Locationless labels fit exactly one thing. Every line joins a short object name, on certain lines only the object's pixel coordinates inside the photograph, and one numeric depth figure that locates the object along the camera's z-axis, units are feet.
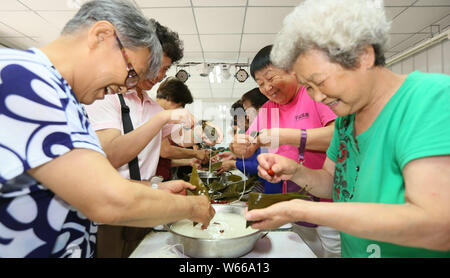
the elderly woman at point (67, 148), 2.18
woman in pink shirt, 5.54
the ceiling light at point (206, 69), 20.54
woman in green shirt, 2.45
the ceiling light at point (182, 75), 20.84
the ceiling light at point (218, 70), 21.01
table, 3.69
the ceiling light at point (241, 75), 20.72
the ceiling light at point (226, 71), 20.85
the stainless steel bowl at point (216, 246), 3.27
